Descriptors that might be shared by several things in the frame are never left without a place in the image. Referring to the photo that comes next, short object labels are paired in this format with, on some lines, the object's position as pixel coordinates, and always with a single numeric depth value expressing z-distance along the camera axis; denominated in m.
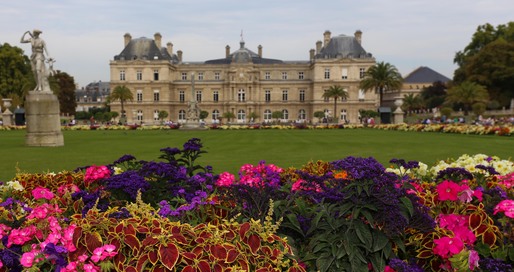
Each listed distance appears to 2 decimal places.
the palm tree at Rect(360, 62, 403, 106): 59.03
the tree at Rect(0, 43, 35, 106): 62.22
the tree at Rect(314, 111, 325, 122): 78.44
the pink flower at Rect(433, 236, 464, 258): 3.31
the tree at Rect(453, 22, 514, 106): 55.31
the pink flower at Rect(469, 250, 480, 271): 3.23
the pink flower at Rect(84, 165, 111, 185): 5.85
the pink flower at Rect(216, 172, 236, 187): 5.43
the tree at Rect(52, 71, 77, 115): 84.94
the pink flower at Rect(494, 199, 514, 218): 3.66
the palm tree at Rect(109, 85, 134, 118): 73.44
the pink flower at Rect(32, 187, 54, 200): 4.25
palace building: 82.94
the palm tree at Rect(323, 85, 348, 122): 71.50
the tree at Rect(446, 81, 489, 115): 51.19
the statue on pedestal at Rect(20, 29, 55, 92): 18.41
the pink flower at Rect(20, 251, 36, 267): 2.77
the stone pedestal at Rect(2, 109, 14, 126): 46.53
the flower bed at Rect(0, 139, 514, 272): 2.89
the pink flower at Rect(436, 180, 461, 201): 4.09
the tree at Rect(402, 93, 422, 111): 100.19
